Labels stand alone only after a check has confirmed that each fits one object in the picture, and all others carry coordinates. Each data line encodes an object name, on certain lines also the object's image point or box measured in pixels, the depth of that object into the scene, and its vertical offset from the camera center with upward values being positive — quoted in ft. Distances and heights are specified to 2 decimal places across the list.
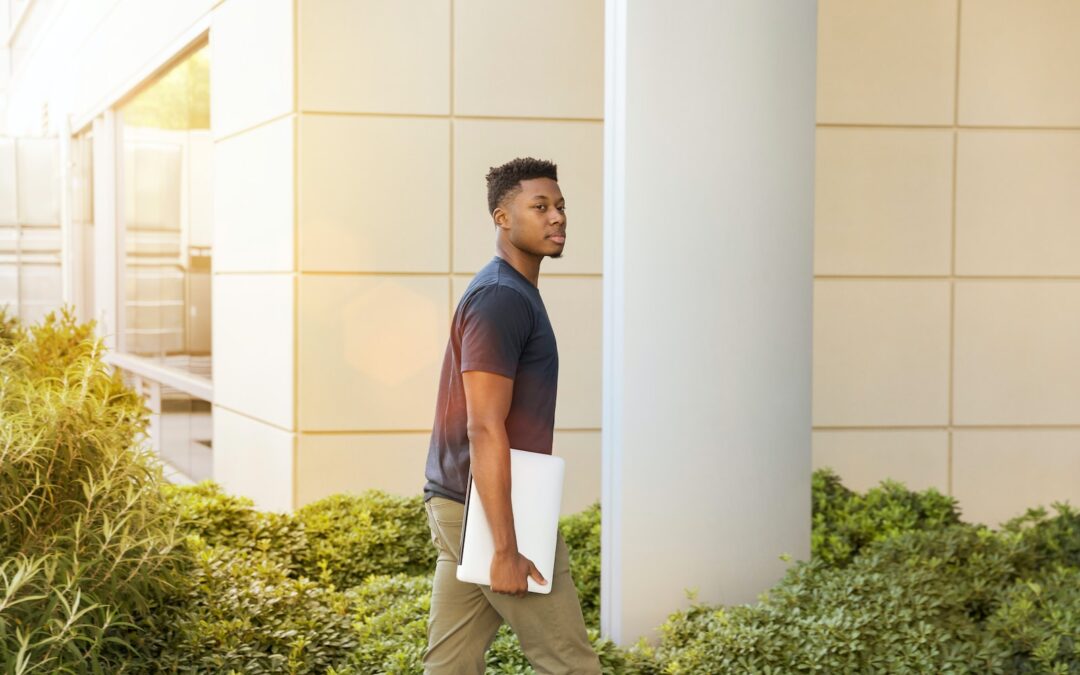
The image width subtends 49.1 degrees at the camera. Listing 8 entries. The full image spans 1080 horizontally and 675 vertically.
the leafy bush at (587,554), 19.21 -4.57
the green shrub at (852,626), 14.16 -4.21
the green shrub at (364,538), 20.44 -4.50
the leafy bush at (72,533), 11.91 -2.88
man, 10.05 -1.23
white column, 15.75 -0.08
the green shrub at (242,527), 19.83 -4.20
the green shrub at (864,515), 20.43 -4.13
